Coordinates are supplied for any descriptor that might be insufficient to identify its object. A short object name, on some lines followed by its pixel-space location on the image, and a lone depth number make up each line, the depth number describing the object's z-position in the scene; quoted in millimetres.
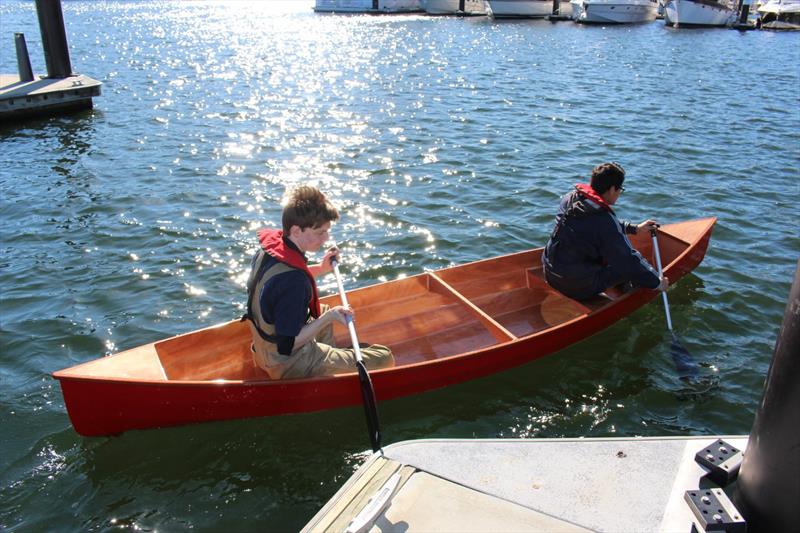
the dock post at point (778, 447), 2869
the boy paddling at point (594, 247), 6781
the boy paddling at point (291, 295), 4879
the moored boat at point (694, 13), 43406
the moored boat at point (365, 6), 58062
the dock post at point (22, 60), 16078
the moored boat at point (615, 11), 45844
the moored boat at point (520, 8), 51312
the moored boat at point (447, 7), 56994
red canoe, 5352
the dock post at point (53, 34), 17031
